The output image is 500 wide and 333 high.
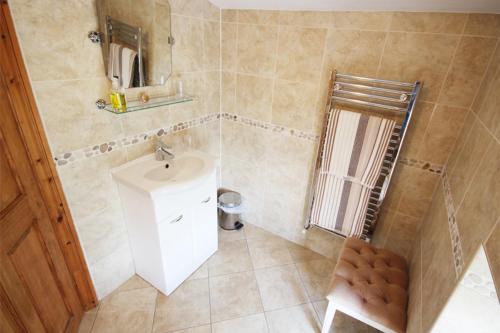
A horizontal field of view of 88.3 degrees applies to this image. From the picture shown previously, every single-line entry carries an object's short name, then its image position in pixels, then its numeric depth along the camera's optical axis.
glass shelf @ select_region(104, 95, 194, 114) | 1.35
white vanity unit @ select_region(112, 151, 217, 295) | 1.42
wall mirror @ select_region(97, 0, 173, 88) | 1.28
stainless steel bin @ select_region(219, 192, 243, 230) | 2.25
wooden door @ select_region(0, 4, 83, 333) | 0.97
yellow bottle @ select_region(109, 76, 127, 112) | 1.31
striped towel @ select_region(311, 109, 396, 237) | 1.49
